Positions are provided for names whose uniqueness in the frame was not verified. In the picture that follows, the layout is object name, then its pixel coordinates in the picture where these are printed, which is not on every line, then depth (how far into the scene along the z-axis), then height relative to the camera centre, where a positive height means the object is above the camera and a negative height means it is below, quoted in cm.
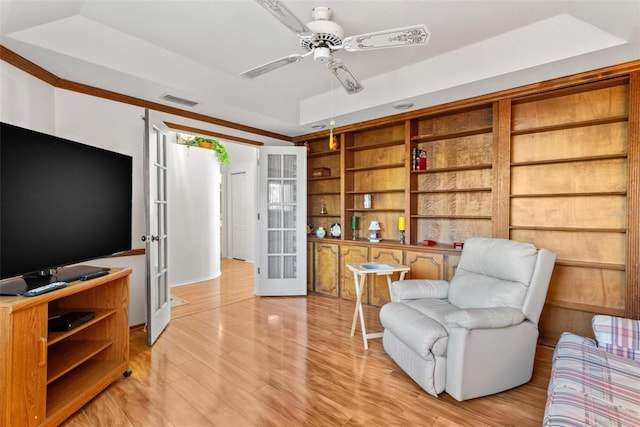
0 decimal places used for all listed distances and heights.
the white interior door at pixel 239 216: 769 -19
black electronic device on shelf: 188 -71
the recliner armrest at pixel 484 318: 198 -71
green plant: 555 +116
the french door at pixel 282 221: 457 -18
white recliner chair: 201 -81
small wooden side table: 290 -59
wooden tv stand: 150 -90
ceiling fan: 176 +107
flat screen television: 163 +1
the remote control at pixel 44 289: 161 -44
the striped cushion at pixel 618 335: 186 -77
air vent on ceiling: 313 +113
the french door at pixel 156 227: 286 -18
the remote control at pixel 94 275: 198 -44
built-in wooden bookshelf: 266 +26
